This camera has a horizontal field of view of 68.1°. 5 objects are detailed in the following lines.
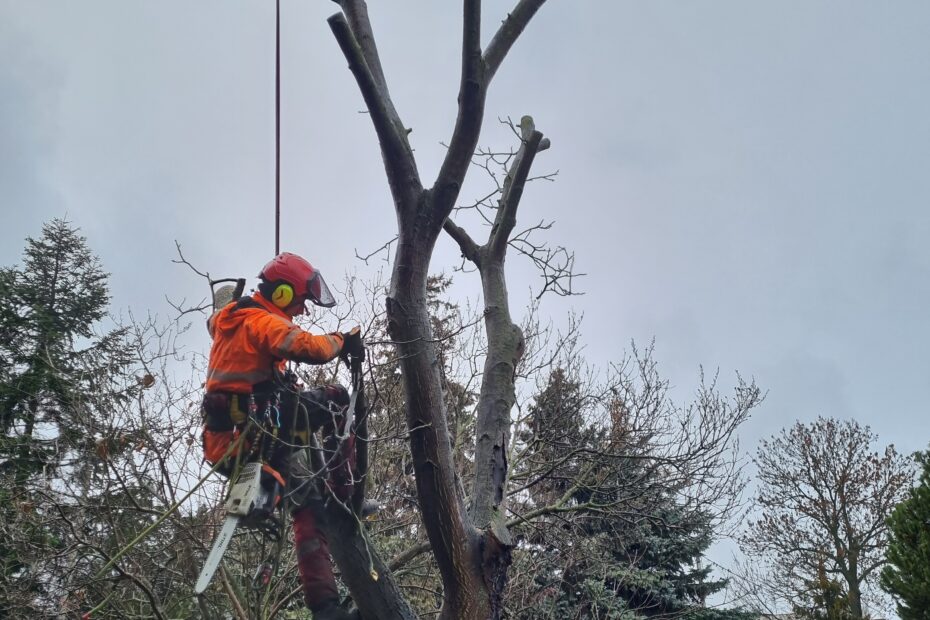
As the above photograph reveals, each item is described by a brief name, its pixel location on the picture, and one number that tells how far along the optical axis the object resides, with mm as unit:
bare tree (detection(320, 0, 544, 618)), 3127
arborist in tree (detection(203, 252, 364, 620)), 3258
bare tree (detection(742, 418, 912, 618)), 13820
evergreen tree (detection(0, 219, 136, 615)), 5566
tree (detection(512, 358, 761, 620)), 6047
